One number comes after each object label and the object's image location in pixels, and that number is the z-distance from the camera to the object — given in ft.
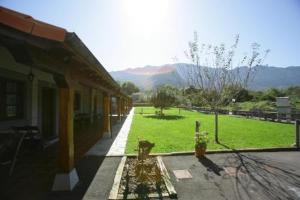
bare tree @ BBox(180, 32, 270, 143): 23.81
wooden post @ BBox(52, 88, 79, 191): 10.41
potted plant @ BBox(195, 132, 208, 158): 16.34
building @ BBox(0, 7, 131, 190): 7.34
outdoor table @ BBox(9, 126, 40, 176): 14.67
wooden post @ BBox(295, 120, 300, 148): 19.21
